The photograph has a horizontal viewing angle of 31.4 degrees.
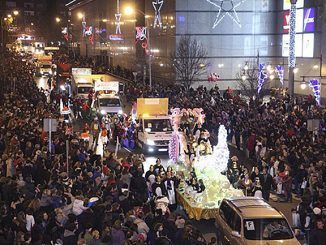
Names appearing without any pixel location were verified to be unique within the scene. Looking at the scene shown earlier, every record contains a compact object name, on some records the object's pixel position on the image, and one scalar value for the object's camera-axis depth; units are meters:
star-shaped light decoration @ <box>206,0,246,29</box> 48.34
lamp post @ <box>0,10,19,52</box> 50.92
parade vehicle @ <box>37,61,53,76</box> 67.45
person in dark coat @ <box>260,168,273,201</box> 17.25
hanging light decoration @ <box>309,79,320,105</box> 33.12
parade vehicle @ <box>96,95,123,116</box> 34.16
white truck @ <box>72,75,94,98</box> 40.85
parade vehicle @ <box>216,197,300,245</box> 12.03
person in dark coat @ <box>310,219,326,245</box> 12.10
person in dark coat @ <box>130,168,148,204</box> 15.82
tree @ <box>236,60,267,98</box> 41.56
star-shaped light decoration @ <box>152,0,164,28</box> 50.50
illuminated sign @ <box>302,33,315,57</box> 43.31
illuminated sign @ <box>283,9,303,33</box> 44.69
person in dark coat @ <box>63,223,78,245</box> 11.21
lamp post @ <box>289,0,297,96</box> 36.28
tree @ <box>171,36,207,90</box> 45.06
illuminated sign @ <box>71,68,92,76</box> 45.39
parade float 15.77
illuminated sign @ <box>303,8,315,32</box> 43.16
